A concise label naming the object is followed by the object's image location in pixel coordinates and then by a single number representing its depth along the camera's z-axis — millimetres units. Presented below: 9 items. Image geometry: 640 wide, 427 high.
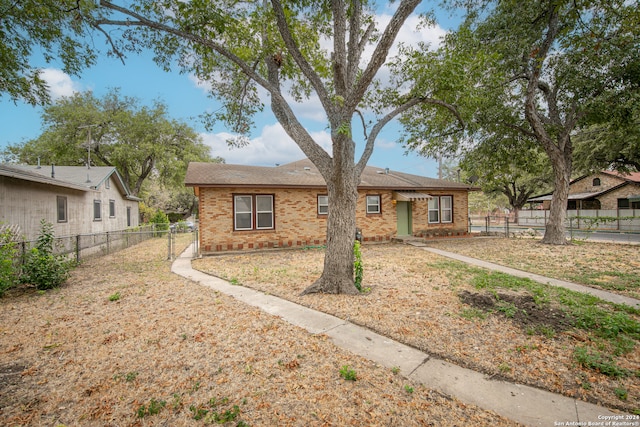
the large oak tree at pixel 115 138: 22844
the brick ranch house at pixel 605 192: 25406
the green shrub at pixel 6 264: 5652
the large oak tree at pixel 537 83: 9062
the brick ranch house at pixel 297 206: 11461
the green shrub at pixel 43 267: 6266
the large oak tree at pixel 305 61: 5672
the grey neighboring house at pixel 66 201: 8695
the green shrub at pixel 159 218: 22359
